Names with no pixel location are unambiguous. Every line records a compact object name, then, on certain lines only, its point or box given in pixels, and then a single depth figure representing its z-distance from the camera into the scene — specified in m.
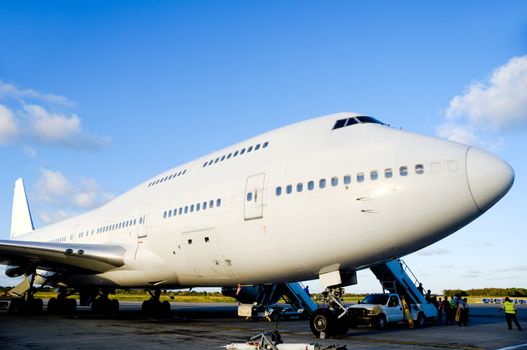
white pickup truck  17.14
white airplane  10.43
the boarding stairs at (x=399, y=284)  21.34
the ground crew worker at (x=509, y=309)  16.84
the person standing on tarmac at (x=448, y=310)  22.13
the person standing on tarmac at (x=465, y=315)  19.16
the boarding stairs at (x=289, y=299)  22.88
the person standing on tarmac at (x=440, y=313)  24.52
